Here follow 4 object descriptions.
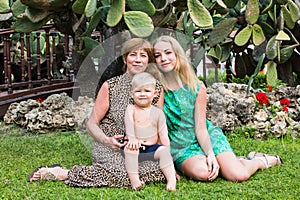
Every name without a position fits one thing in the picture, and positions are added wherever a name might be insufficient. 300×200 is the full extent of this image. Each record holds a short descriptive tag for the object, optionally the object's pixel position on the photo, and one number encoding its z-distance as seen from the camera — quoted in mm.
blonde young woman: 3234
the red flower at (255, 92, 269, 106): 4953
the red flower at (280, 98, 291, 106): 5051
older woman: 3041
